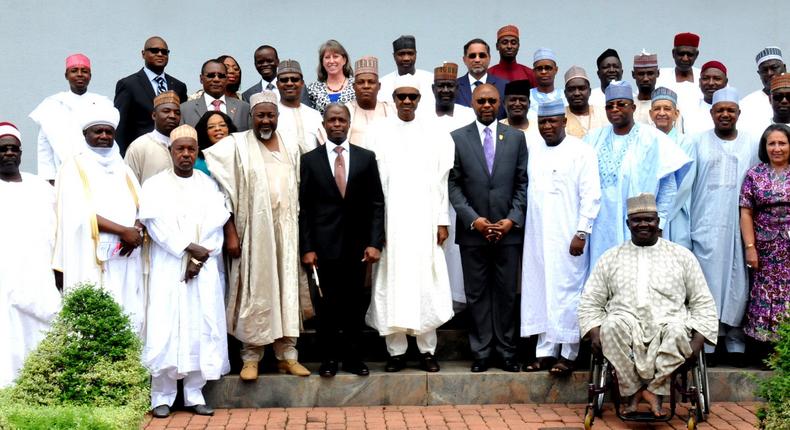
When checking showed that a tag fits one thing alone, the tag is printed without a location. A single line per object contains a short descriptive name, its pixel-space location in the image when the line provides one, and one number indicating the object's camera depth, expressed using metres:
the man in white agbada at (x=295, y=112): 8.98
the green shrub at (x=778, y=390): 6.14
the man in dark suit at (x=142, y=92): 9.48
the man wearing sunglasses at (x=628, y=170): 8.52
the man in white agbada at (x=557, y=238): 8.47
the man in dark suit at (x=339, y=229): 8.40
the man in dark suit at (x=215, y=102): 9.18
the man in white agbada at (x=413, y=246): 8.50
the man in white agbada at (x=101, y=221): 7.89
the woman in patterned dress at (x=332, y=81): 9.65
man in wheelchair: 7.54
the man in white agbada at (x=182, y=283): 7.96
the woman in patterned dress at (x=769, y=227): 8.48
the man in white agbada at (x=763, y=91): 9.88
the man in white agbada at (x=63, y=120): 9.40
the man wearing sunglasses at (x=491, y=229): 8.57
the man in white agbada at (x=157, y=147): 8.54
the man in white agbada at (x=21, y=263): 7.85
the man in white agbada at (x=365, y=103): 9.15
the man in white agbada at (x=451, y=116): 9.04
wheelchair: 7.55
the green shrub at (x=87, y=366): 6.00
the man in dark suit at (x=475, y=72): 10.15
